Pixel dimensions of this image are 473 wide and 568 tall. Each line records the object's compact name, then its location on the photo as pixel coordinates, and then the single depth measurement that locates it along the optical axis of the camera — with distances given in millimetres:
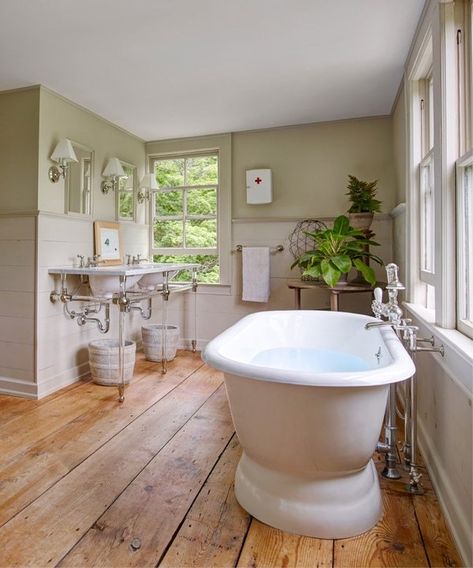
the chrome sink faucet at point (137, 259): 3517
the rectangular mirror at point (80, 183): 2875
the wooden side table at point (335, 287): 2699
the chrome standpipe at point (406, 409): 1581
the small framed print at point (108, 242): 3143
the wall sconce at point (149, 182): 3566
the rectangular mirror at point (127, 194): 3490
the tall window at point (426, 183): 2145
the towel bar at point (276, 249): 3525
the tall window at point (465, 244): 1490
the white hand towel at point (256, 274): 3484
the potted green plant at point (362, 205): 2980
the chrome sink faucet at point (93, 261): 2891
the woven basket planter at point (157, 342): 3383
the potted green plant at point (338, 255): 2641
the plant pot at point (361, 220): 2980
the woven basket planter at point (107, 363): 2795
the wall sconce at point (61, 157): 2639
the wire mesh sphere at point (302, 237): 3422
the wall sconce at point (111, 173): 3188
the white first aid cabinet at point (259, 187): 3463
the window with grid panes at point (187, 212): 3803
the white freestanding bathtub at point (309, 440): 1179
